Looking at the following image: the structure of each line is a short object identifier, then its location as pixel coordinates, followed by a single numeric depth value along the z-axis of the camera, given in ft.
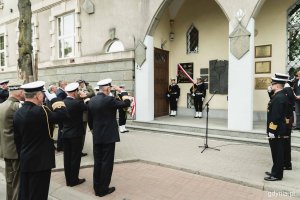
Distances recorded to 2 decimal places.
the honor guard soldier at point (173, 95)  40.37
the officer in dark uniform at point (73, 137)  17.67
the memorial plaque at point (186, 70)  40.48
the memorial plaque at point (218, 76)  36.91
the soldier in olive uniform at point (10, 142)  14.61
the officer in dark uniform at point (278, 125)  17.31
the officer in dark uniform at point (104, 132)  16.21
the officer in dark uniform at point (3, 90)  26.25
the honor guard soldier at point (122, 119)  34.17
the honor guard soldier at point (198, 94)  37.70
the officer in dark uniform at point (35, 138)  11.91
